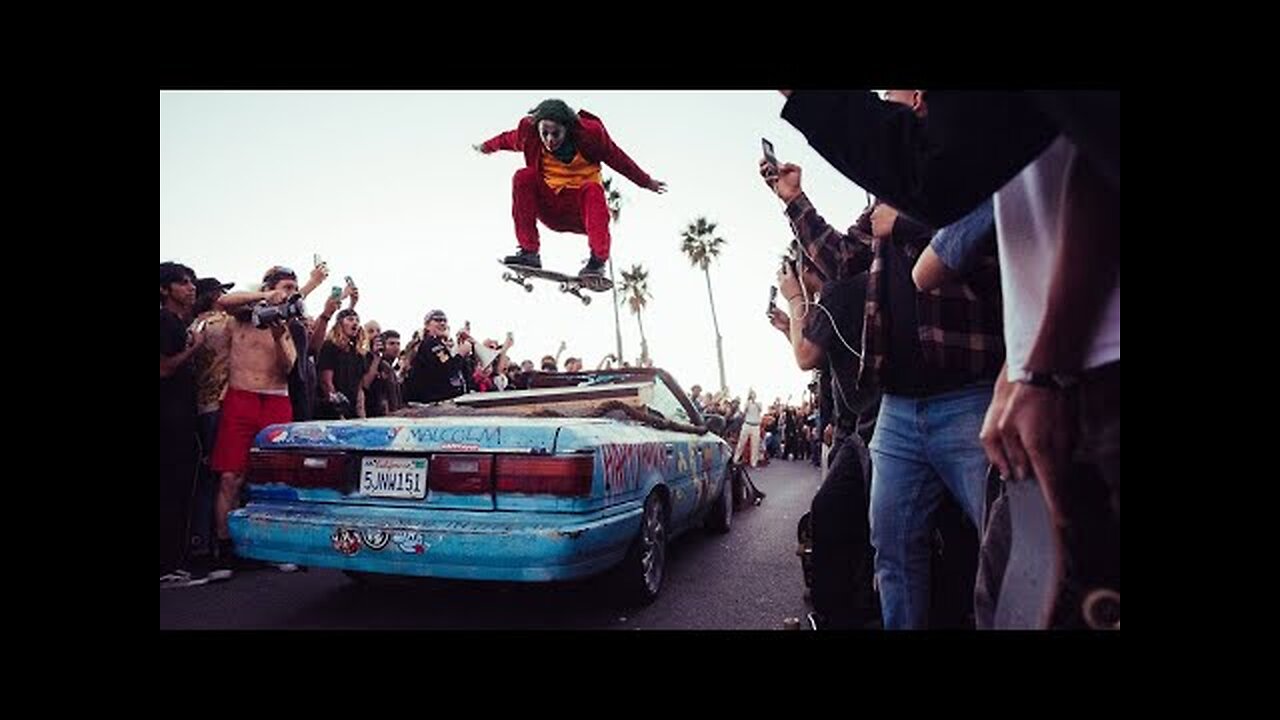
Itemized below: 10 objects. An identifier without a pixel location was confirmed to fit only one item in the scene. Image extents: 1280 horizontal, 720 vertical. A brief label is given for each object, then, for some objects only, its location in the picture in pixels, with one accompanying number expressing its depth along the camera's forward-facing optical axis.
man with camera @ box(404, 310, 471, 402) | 6.84
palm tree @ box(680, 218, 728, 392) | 45.44
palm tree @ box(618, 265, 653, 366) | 47.66
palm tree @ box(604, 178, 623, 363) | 34.34
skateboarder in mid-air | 3.65
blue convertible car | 2.88
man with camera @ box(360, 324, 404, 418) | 6.79
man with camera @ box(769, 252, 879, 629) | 2.51
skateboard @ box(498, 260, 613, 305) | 4.02
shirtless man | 4.57
